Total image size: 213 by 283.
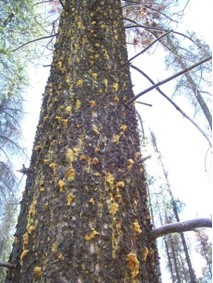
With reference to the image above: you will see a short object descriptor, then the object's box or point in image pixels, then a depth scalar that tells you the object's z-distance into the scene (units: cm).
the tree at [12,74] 381
